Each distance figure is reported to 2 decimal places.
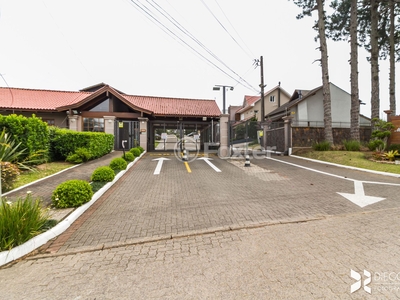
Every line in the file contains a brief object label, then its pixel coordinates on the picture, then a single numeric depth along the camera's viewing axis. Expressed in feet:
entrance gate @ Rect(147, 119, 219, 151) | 59.52
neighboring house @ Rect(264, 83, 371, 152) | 75.63
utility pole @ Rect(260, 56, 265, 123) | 69.67
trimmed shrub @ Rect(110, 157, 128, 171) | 26.27
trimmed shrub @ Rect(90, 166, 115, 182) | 20.24
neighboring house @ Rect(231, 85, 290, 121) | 115.24
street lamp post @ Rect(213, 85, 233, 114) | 63.85
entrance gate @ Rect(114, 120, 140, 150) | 55.01
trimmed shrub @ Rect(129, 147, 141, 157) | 40.52
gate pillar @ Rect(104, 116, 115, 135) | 51.26
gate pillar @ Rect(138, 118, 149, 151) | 53.52
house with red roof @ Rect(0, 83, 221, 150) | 53.31
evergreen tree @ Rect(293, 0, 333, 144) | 45.73
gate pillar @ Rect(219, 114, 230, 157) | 53.52
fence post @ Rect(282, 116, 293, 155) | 49.80
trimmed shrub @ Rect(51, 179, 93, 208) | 13.70
